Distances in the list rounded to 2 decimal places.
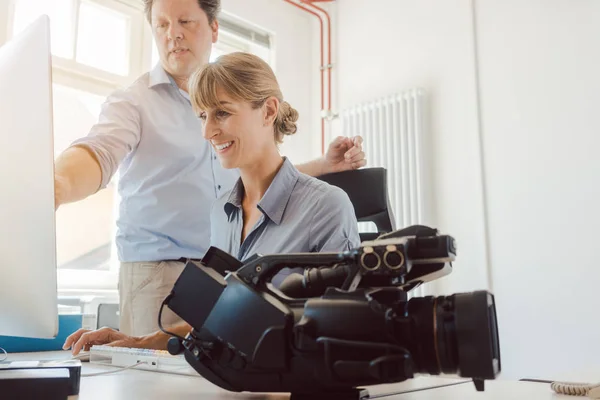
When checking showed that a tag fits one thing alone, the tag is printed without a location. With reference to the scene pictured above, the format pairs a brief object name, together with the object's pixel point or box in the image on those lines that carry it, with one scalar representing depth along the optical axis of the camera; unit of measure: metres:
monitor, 0.55
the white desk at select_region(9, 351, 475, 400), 0.66
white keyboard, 0.91
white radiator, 2.92
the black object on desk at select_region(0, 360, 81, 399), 0.62
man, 1.50
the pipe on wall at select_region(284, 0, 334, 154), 3.47
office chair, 1.57
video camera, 0.49
